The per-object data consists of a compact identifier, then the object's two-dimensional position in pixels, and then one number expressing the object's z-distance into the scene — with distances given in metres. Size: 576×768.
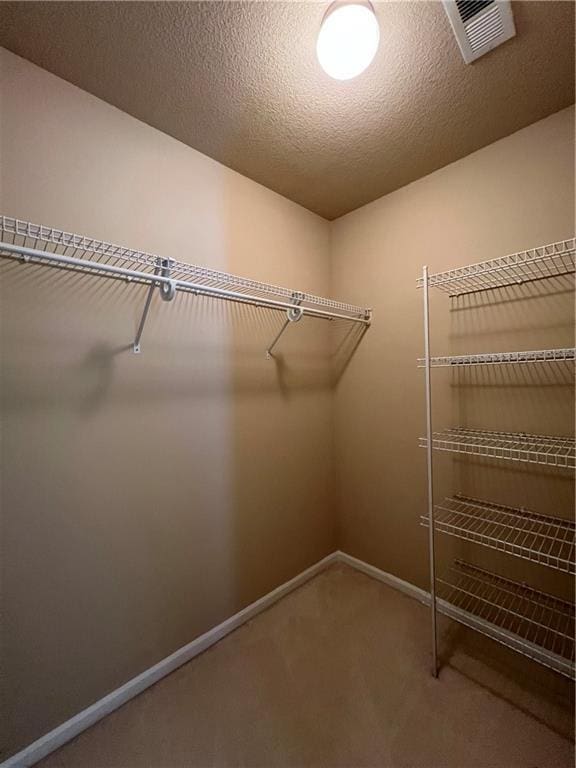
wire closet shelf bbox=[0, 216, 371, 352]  0.98
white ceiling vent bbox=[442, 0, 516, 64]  0.98
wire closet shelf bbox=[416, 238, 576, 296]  1.40
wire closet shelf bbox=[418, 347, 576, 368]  1.27
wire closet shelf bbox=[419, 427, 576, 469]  1.39
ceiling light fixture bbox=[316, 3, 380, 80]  0.95
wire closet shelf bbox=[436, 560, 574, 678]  1.39
